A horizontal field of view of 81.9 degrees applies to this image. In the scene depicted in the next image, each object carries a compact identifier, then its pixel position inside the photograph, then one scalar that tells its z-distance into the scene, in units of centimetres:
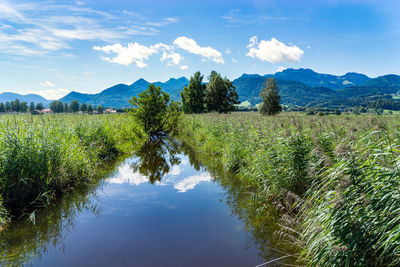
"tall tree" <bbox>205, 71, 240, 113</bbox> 5016
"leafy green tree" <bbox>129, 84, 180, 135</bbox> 2302
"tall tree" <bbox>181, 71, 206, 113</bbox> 5184
